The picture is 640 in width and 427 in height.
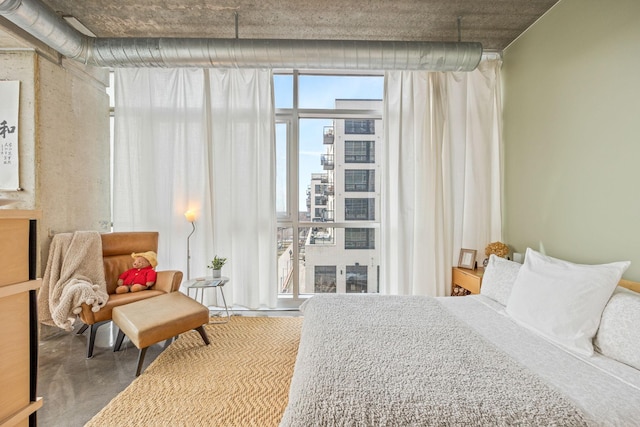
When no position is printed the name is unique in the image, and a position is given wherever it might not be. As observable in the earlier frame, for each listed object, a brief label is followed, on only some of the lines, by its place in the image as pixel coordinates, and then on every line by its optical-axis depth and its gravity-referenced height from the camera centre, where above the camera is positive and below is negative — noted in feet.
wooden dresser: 2.78 -1.10
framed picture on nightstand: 9.75 -1.59
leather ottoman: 6.57 -2.62
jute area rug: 5.32 -3.79
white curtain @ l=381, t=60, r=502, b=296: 10.24 +1.52
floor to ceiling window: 11.30 +1.59
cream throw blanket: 7.43 -1.89
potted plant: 9.50 -1.79
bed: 3.20 -2.14
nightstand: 8.75 -2.18
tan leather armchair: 8.48 -1.64
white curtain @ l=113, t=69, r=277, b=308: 10.49 +1.70
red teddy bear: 8.89 -2.01
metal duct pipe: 8.47 +4.87
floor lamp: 9.87 -0.41
